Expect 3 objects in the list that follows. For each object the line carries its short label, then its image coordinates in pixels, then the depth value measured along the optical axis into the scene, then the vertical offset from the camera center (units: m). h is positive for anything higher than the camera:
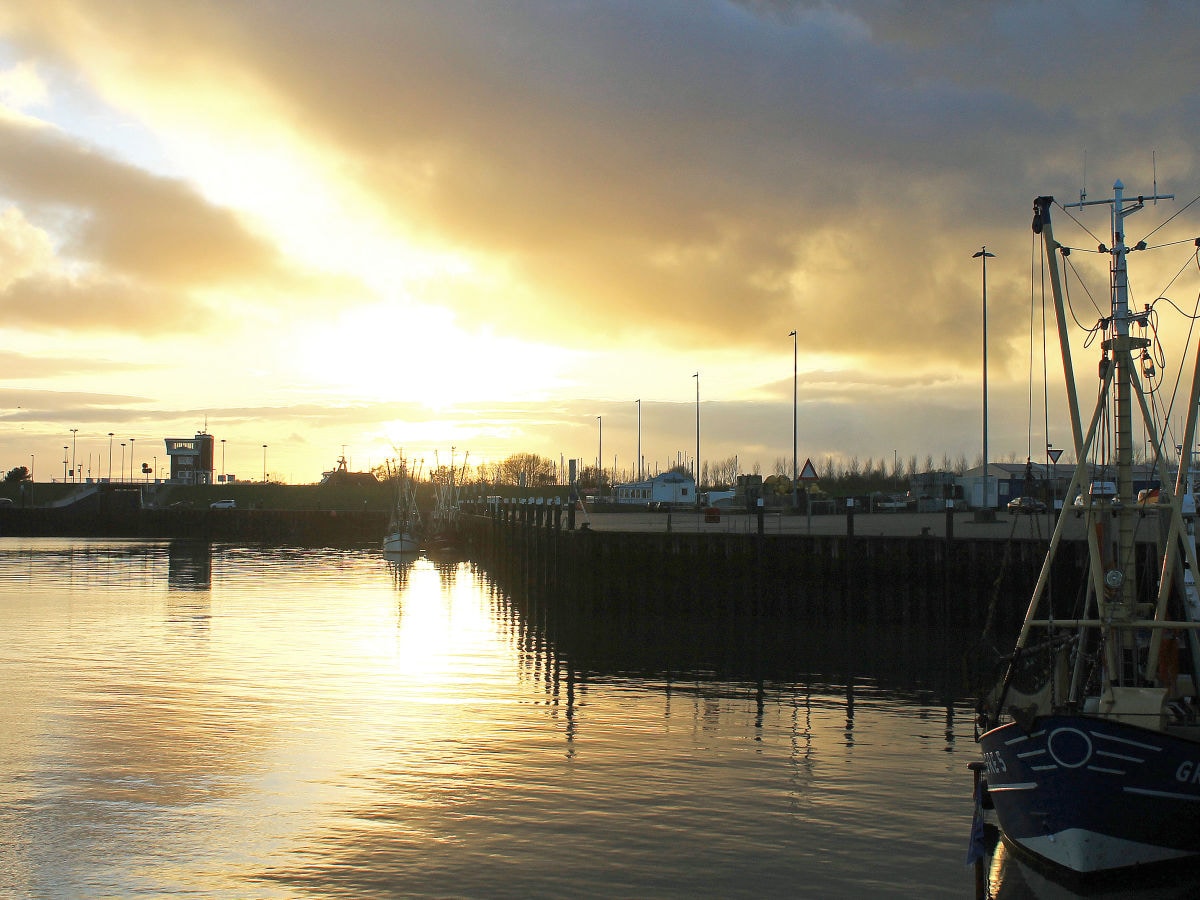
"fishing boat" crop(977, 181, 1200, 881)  13.02 -2.72
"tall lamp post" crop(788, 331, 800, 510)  73.75 -0.28
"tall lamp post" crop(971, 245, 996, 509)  56.91 +5.93
